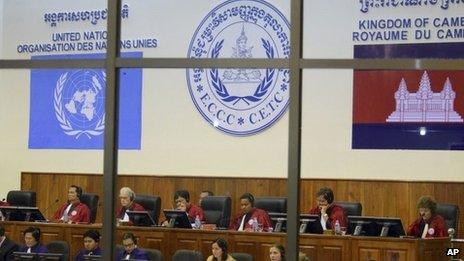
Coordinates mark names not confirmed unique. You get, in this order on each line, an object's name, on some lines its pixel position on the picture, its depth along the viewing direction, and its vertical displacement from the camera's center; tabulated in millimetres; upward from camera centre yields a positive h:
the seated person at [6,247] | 13727 -803
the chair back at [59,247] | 13232 -785
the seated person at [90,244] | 12265 -699
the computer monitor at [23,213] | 13445 -492
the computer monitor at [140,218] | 12284 -484
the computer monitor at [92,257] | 12030 -792
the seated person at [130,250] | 12026 -722
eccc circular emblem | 11574 +660
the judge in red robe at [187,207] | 13544 -422
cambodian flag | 11305 +456
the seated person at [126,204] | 11907 -361
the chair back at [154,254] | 12629 -782
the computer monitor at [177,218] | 13791 -529
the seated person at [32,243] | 13296 -748
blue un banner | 11767 +390
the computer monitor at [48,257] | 13016 -836
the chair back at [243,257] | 12984 -805
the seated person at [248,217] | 12790 -464
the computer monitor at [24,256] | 13189 -850
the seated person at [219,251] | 12779 -757
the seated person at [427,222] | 13006 -499
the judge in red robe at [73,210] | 12876 -451
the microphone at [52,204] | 13695 -419
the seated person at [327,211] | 12823 -421
